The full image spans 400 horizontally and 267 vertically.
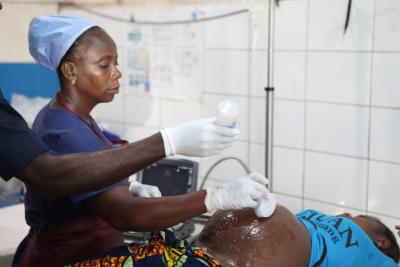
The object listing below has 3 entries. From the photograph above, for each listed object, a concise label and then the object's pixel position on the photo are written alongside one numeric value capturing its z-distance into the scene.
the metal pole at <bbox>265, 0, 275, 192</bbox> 2.02
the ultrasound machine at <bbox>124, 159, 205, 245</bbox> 2.16
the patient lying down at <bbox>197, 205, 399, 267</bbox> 1.41
